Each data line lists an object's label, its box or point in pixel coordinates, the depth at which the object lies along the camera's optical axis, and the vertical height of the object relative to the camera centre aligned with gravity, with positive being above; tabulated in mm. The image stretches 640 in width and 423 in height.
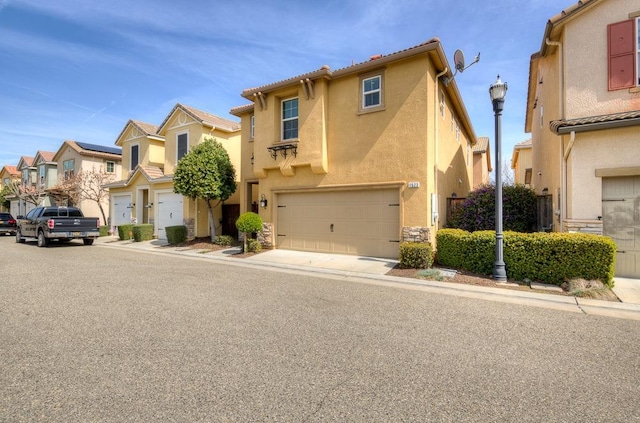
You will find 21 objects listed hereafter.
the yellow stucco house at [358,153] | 10445 +2241
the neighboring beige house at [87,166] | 26981 +4397
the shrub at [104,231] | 21062 -1101
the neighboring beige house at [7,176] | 38500 +4969
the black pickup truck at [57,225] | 14695 -511
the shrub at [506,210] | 10710 +80
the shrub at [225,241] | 14703 -1266
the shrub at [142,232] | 17484 -994
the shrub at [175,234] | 15781 -1012
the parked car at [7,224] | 22550 -661
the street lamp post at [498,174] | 7923 +986
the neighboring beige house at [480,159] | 25828 +4541
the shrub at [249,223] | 12719 -380
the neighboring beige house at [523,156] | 24402 +4450
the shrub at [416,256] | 9188 -1270
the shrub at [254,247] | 12914 -1365
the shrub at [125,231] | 18234 -964
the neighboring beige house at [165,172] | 17250 +2644
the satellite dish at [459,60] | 10586 +5182
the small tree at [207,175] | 14523 +1842
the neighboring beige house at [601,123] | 7879 +2234
